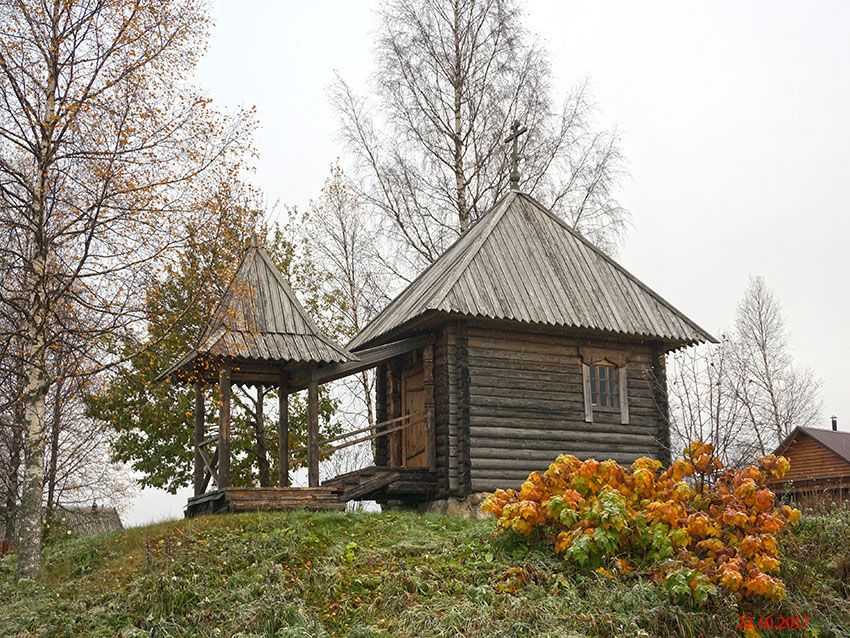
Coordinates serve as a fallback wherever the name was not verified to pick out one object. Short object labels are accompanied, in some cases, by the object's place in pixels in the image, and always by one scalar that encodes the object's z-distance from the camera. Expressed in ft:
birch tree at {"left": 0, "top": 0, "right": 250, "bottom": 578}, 41.37
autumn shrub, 30.68
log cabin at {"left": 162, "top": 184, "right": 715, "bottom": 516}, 48.52
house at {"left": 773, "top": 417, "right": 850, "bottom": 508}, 90.79
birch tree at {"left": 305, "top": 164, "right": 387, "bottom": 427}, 80.74
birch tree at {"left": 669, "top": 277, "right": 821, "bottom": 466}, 100.16
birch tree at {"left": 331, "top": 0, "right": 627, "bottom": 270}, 76.33
